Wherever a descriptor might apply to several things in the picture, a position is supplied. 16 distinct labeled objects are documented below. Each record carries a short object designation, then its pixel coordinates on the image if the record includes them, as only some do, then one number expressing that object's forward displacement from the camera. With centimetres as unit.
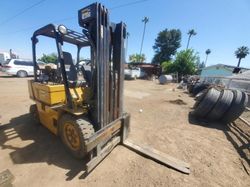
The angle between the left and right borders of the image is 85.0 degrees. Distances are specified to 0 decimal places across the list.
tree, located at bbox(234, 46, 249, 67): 5219
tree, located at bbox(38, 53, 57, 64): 5258
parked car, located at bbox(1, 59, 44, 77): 1534
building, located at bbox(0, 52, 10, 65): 4166
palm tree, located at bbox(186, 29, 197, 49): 5738
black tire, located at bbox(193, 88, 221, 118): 536
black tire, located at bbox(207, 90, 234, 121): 523
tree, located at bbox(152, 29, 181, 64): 5034
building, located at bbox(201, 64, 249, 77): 2488
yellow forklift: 266
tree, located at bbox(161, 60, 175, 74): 3106
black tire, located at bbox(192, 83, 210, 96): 1226
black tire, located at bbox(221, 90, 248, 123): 505
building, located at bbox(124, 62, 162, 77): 3384
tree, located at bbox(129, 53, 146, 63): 5016
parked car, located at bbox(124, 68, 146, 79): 2398
